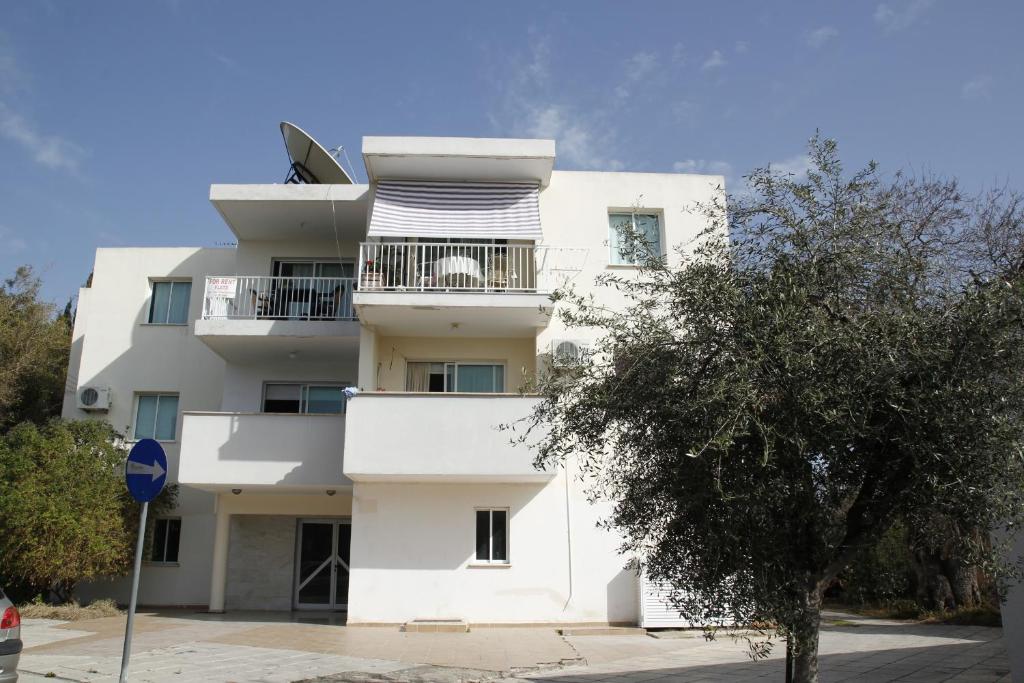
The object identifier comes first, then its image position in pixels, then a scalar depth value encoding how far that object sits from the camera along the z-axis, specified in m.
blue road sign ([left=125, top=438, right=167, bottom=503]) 8.09
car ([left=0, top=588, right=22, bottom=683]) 7.46
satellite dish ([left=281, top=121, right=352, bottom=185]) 18.14
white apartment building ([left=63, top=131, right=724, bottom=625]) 14.84
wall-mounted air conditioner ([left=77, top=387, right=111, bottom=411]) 18.42
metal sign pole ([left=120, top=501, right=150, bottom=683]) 7.68
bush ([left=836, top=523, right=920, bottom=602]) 6.53
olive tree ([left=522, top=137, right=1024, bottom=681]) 5.61
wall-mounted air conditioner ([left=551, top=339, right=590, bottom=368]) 15.15
